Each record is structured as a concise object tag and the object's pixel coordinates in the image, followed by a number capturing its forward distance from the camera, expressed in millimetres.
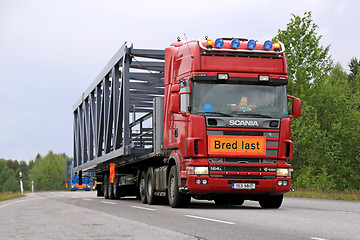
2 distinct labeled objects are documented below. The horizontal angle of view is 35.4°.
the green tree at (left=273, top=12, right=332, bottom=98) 41062
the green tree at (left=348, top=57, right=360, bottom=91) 72412
